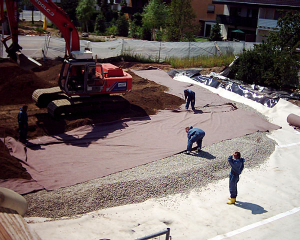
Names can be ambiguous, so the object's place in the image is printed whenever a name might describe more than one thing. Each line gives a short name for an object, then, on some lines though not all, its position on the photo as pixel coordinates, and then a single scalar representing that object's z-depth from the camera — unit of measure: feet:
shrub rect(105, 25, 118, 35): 137.85
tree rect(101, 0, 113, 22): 167.43
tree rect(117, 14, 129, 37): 136.77
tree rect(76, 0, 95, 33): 128.23
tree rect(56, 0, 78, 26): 146.10
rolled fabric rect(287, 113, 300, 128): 48.47
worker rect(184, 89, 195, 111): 50.75
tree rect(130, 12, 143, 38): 131.39
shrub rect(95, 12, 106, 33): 141.08
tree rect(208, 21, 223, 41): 122.19
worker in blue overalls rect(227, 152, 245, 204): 27.94
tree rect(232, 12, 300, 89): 63.31
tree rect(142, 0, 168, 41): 114.52
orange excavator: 42.83
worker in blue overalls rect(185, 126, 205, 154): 36.45
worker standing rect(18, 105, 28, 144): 35.76
